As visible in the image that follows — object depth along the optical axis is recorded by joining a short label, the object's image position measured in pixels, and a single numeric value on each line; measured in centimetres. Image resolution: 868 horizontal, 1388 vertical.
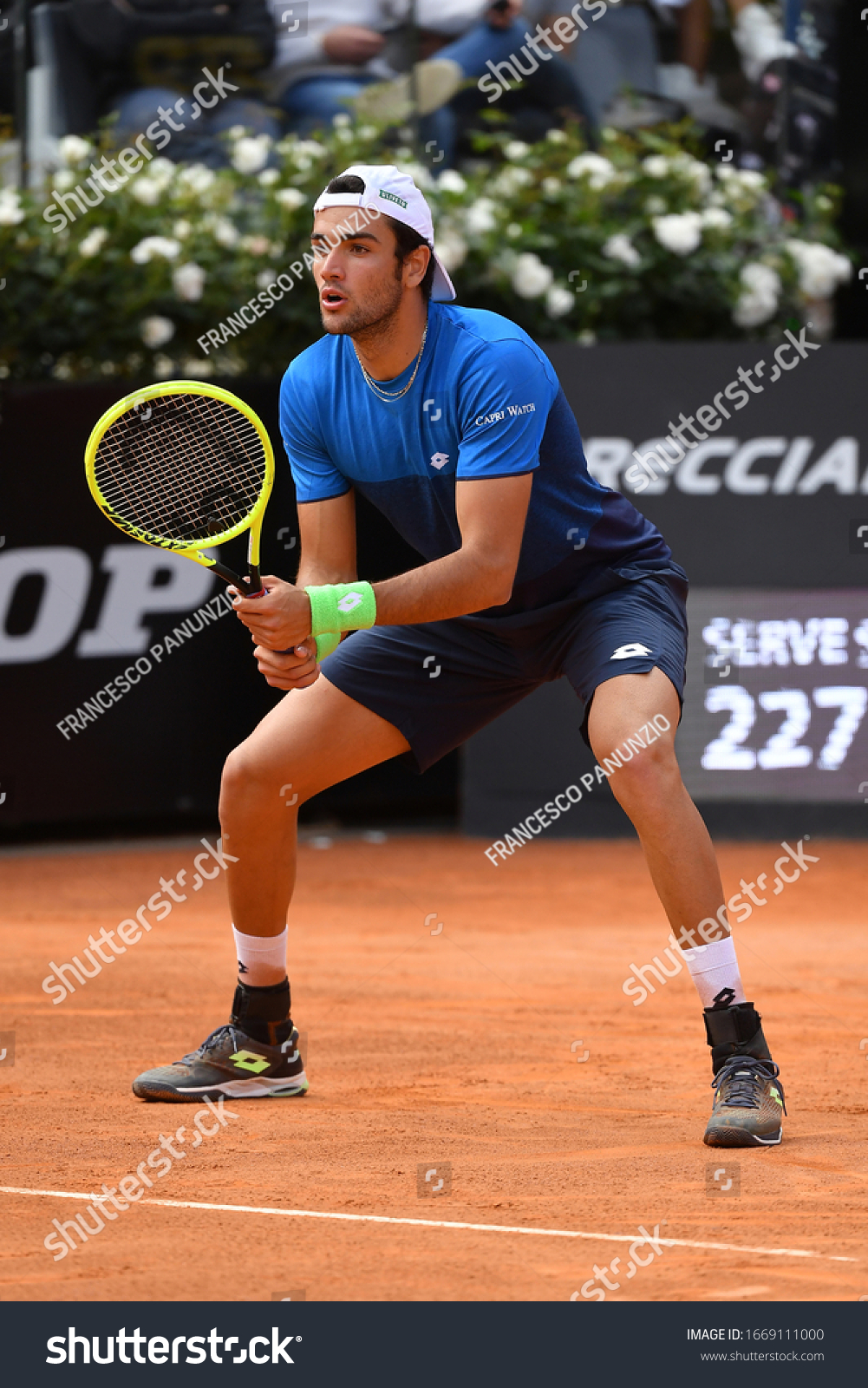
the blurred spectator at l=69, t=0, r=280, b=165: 1855
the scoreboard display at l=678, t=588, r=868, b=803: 1558
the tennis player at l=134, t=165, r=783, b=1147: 686
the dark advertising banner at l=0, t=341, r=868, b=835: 1533
